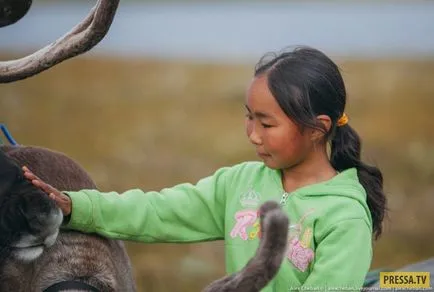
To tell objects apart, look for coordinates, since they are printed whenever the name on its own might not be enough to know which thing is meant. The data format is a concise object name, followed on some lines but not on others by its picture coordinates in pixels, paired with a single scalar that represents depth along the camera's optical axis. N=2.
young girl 5.89
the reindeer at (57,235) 5.22
